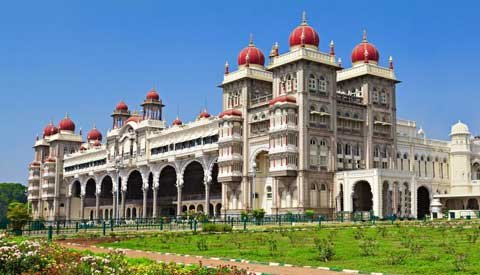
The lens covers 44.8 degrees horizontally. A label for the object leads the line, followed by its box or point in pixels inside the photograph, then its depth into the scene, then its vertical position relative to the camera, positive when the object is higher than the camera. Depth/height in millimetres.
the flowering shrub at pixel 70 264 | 13688 -1752
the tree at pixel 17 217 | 40281 -1585
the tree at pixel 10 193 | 176125 +443
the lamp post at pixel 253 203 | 67750 -788
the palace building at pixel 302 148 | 65188 +6323
